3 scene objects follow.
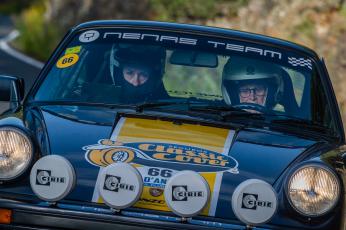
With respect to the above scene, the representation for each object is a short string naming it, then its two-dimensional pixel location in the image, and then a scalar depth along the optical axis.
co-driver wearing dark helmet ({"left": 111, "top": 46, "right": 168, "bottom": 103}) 12.05
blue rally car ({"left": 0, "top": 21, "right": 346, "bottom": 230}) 9.73
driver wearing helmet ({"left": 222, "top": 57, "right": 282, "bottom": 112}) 12.16
